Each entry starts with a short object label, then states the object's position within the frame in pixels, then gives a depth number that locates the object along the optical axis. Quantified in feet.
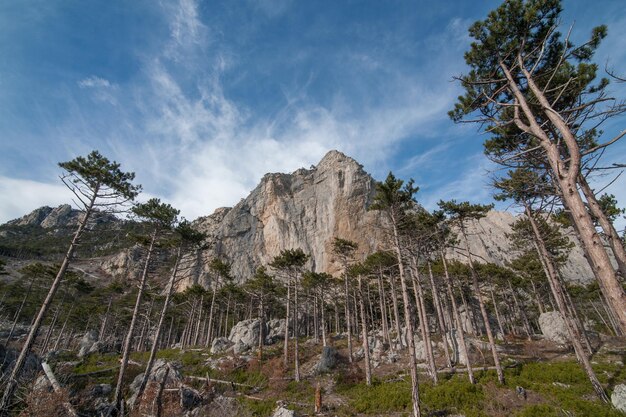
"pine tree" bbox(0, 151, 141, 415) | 44.45
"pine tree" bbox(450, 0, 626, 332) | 28.66
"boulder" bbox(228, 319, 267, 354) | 99.67
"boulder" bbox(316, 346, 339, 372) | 72.28
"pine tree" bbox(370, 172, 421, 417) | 47.76
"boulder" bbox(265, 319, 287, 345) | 119.34
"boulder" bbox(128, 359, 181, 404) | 52.47
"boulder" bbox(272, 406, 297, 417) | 36.66
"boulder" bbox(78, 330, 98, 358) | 104.89
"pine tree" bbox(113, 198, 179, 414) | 56.65
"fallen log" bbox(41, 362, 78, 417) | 27.02
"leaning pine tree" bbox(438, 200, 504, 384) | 62.85
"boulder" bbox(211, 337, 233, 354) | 97.45
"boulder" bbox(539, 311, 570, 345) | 90.02
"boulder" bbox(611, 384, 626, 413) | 34.60
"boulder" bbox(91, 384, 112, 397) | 49.07
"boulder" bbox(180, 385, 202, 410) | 46.39
